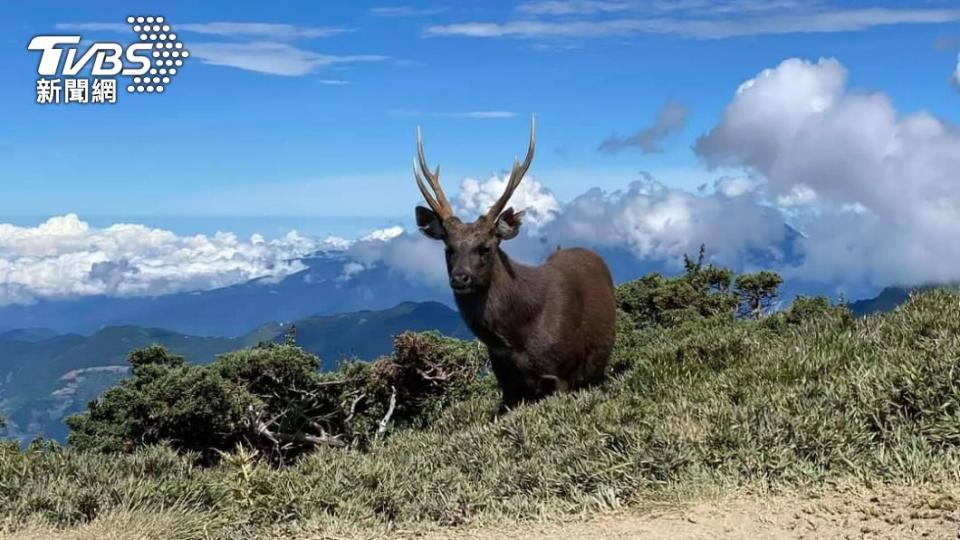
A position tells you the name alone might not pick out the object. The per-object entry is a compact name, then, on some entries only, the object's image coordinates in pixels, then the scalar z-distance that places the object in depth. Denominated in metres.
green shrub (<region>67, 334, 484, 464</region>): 15.81
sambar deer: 10.51
